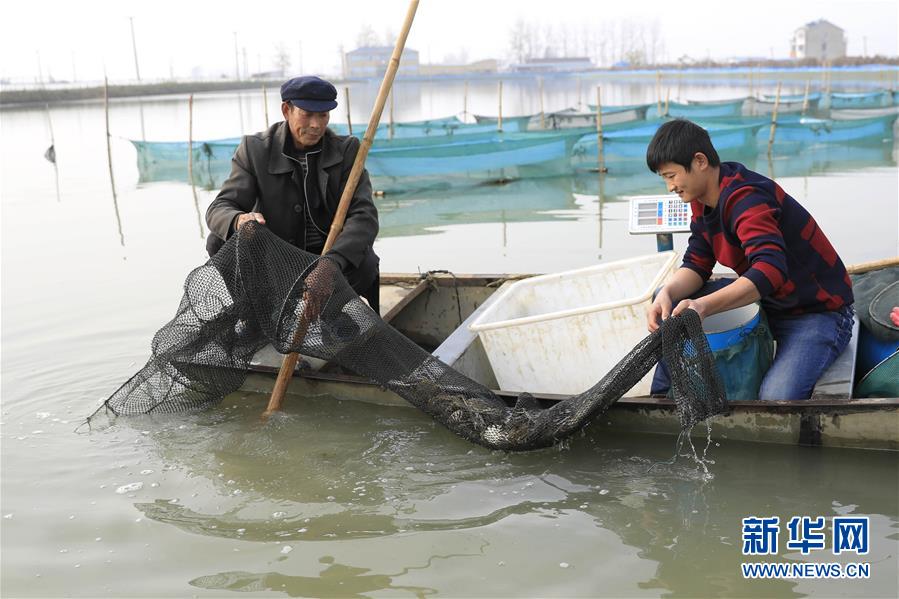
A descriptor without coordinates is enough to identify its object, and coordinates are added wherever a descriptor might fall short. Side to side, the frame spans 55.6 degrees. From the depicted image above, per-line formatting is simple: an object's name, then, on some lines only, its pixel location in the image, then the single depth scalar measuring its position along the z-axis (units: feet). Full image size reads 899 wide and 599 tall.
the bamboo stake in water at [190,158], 51.56
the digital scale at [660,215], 14.67
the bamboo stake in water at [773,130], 51.94
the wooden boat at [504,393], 11.37
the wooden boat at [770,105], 73.36
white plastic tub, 13.28
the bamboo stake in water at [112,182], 35.86
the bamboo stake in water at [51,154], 63.57
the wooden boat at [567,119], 68.59
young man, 10.75
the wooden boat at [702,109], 71.05
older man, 14.35
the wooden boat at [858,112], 71.51
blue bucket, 11.80
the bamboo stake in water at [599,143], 47.29
